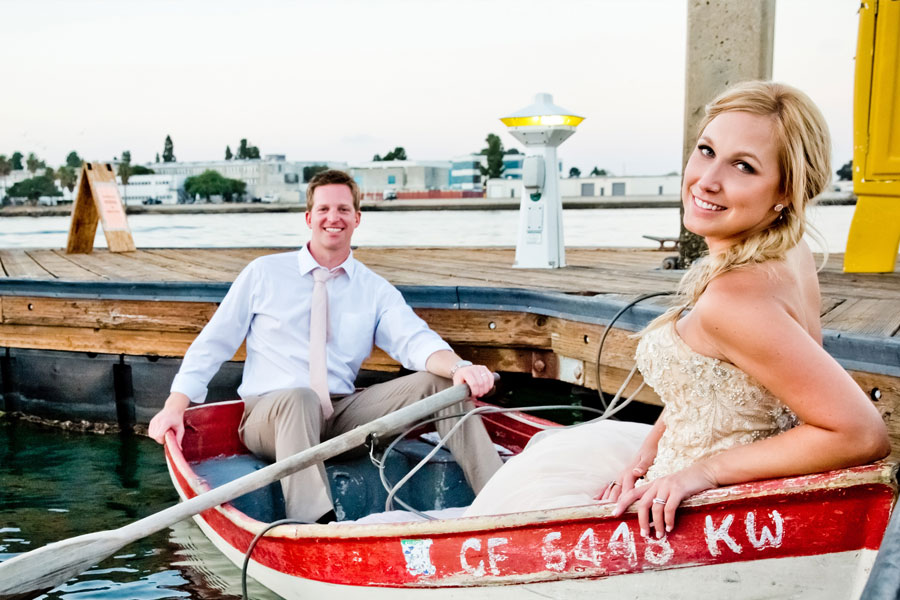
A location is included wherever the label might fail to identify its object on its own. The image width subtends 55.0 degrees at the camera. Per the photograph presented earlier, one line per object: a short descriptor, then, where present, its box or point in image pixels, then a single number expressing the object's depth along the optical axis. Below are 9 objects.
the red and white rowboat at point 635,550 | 1.81
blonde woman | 1.72
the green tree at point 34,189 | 77.31
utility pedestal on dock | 6.63
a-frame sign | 9.23
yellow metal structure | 5.38
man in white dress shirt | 3.70
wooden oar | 2.82
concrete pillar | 5.32
